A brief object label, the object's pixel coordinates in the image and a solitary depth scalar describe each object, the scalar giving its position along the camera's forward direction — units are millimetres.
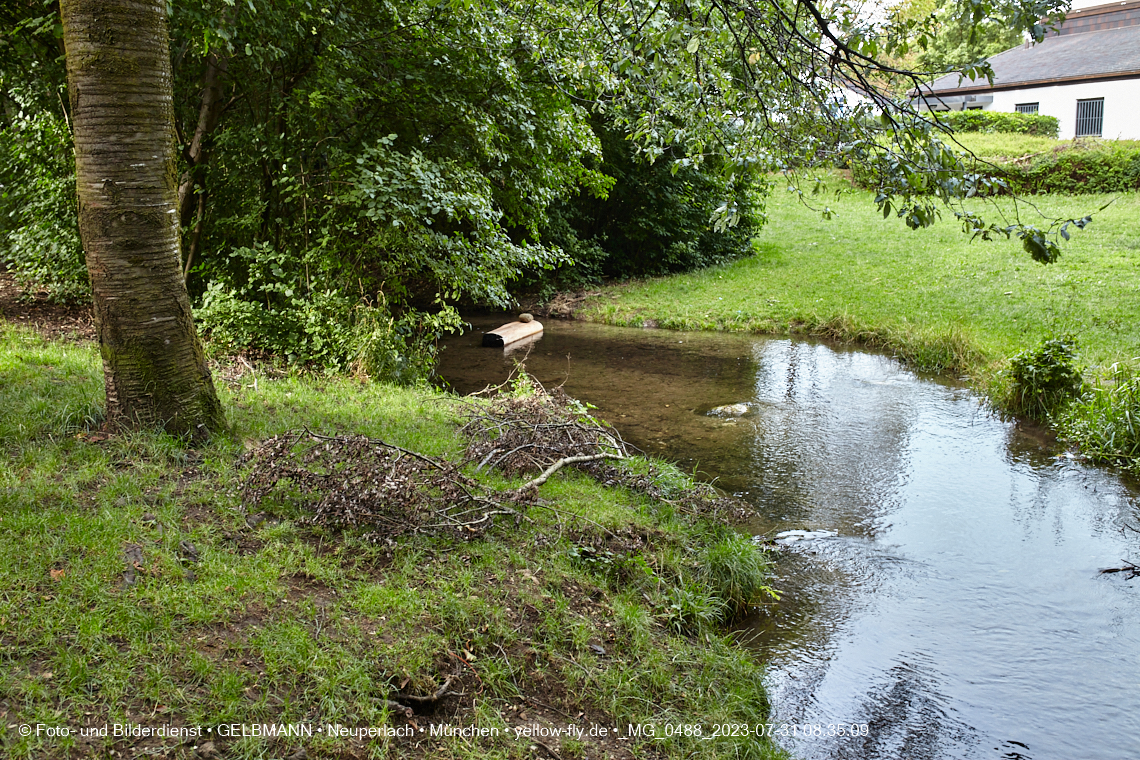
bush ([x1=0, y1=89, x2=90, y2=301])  9695
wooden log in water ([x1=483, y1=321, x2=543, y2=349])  13938
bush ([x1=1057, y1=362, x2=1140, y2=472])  7766
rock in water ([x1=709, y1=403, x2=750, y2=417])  9648
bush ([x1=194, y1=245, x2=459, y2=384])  8992
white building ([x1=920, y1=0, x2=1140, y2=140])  32469
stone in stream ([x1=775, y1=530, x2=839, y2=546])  6145
